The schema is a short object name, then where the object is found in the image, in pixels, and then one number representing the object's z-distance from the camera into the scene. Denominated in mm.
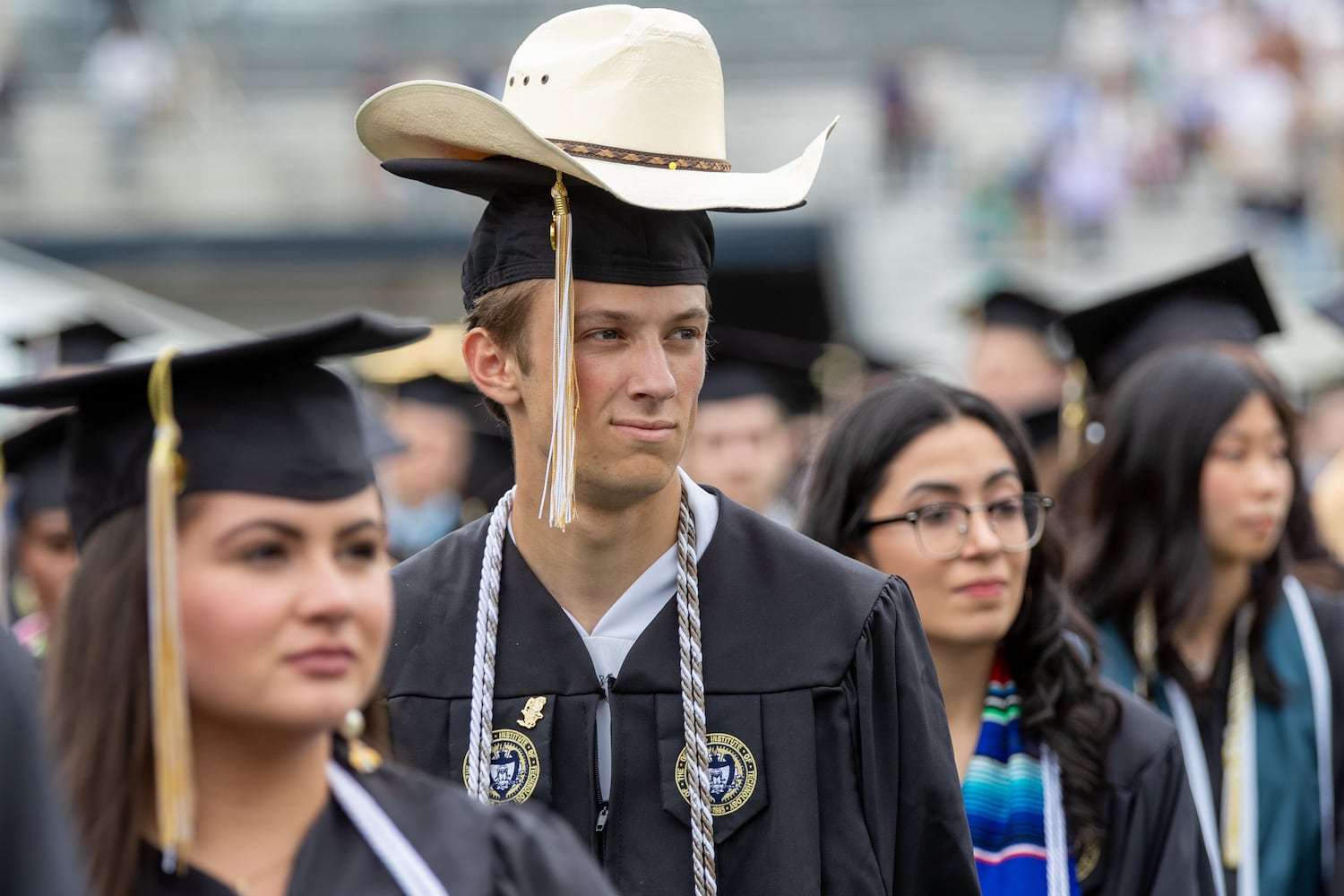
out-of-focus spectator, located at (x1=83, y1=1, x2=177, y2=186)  24156
